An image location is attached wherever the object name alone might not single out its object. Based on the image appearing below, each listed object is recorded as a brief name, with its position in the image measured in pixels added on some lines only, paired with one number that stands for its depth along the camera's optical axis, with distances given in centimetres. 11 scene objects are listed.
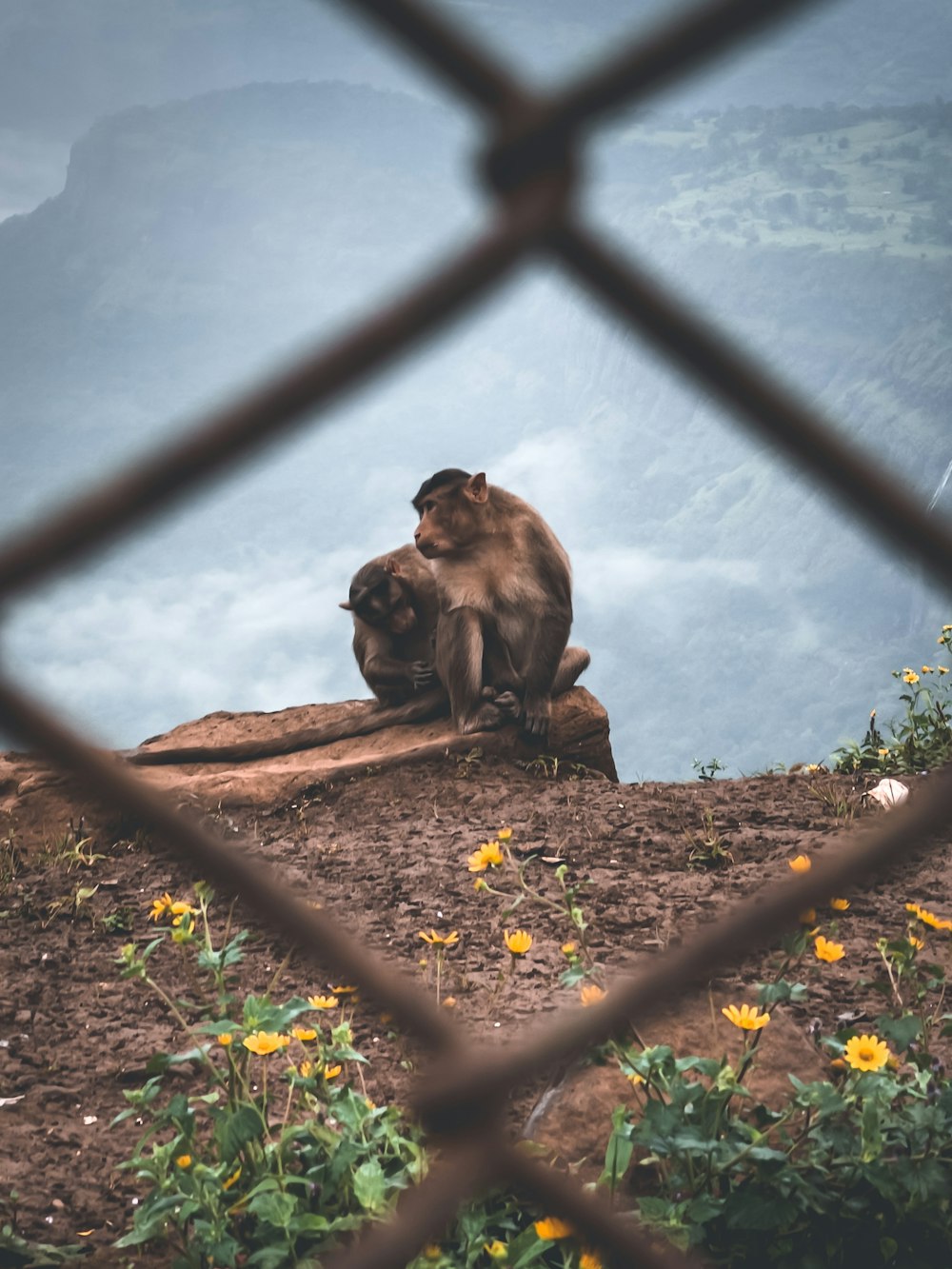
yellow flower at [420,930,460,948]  219
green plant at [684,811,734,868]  411
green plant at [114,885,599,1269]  188
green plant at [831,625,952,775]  548
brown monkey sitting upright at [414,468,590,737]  585
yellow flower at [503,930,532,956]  193
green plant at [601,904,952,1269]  177
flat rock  575
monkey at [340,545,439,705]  640
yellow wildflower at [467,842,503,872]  206
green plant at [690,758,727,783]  586
